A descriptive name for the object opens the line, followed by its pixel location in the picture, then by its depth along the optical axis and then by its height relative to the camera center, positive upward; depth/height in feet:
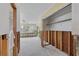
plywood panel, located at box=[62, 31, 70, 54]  5.79 -0.61
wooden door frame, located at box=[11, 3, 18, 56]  7.00 +0.23
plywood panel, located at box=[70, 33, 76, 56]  5.37 -0.75
